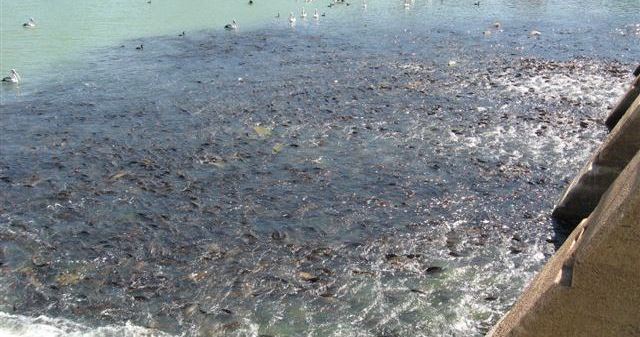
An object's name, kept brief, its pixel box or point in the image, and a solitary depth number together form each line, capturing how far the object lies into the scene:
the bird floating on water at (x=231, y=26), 37.44
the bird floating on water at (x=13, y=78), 26.66
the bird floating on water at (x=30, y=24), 38.41
